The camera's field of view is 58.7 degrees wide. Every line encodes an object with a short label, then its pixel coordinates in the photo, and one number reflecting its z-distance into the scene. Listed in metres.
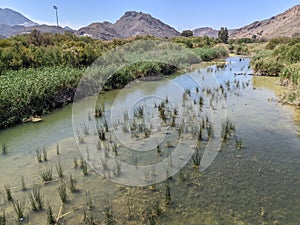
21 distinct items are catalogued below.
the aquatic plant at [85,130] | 9.01
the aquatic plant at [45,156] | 7.24
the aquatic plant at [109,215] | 4.73
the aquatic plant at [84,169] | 6.44
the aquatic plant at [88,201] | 5.17
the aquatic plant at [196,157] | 6.70
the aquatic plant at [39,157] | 7.14
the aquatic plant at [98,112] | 11.15
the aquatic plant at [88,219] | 4.70
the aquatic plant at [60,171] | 6.33
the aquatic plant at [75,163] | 6.76
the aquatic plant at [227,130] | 8.28
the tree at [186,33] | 90.75
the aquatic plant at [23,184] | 5.88
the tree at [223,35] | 70.44
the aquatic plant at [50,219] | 4.67
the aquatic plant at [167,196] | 5.21
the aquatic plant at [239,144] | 7.67
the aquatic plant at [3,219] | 4.54
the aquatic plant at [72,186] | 5.69
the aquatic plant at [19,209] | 4.83
